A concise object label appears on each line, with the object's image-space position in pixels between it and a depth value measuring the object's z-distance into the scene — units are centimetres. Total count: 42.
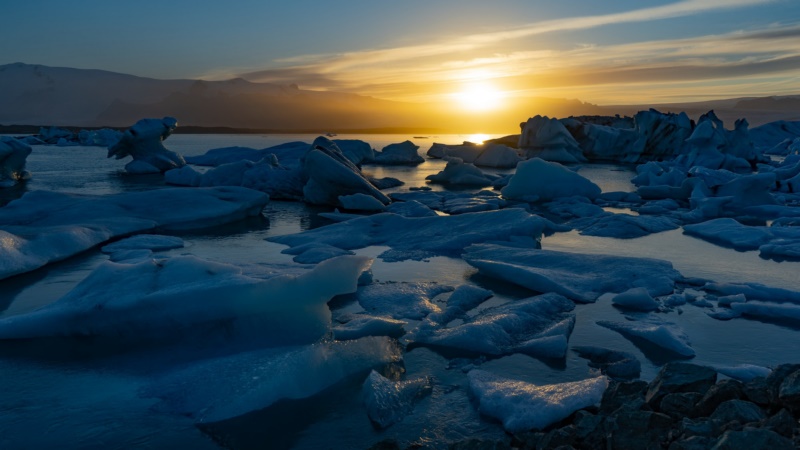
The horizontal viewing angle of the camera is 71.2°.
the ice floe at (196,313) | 480
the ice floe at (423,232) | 849
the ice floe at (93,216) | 739
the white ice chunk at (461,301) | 541
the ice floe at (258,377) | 368
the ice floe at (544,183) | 1446
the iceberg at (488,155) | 2652
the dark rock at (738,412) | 276
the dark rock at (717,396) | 300
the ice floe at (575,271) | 630
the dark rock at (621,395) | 335
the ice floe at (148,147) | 2103
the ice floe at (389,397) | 355
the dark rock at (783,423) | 264
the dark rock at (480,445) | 289
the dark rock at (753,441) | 240
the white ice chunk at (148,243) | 825
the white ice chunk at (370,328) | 484
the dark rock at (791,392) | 282
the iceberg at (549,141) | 2814
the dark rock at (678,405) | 304
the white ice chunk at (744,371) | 404
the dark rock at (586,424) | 301
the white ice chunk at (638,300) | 577
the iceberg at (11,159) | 1633
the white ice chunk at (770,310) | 553
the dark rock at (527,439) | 312
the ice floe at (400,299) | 559
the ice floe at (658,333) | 467
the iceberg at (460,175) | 1942
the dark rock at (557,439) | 296
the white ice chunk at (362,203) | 1262
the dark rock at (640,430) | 274
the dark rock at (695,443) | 253
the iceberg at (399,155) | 2906
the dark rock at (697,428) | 268
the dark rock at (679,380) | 324
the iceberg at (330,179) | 1316
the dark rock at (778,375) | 304
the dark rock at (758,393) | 300
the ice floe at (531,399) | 339
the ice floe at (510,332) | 462
